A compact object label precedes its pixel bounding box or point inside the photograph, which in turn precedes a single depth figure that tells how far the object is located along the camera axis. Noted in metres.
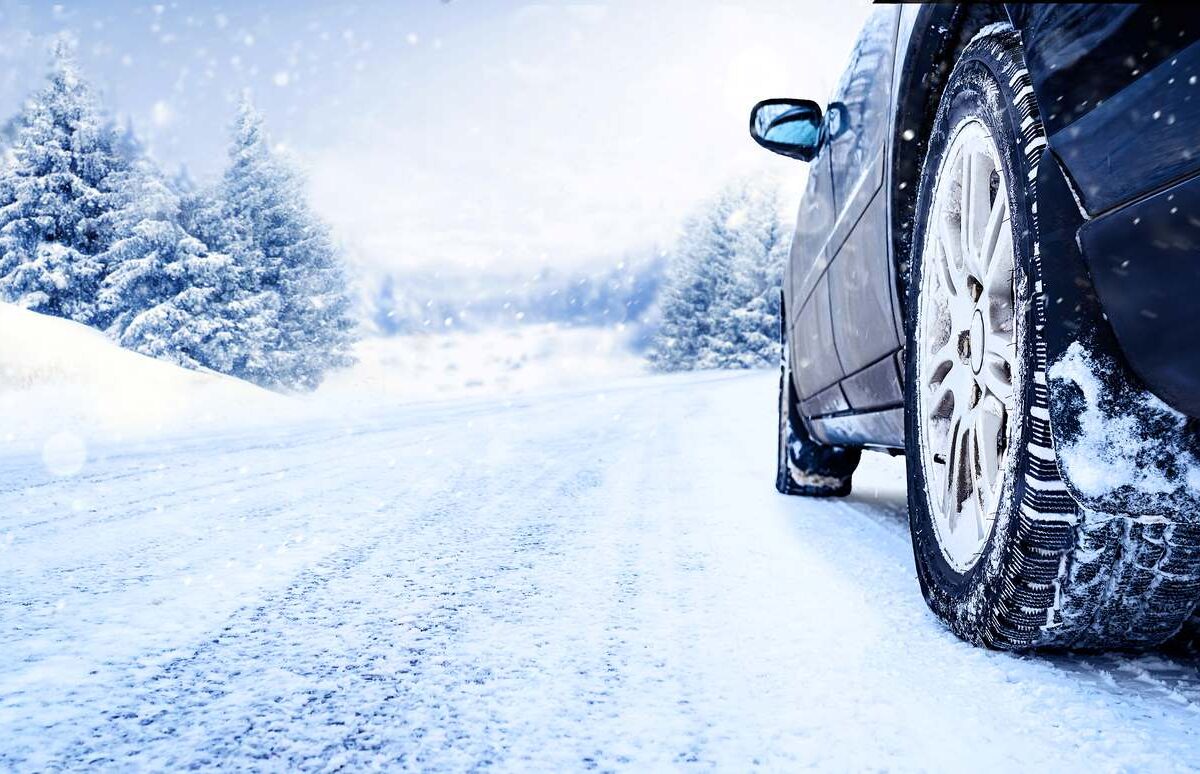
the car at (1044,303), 0.92
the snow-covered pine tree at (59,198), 22.44
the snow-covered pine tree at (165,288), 22.59
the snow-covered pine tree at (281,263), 25.72
